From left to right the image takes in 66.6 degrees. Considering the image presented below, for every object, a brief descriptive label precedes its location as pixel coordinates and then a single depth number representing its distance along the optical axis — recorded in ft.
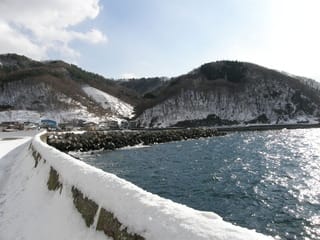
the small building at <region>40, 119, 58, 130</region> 210.79
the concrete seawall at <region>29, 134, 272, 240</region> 13.87
